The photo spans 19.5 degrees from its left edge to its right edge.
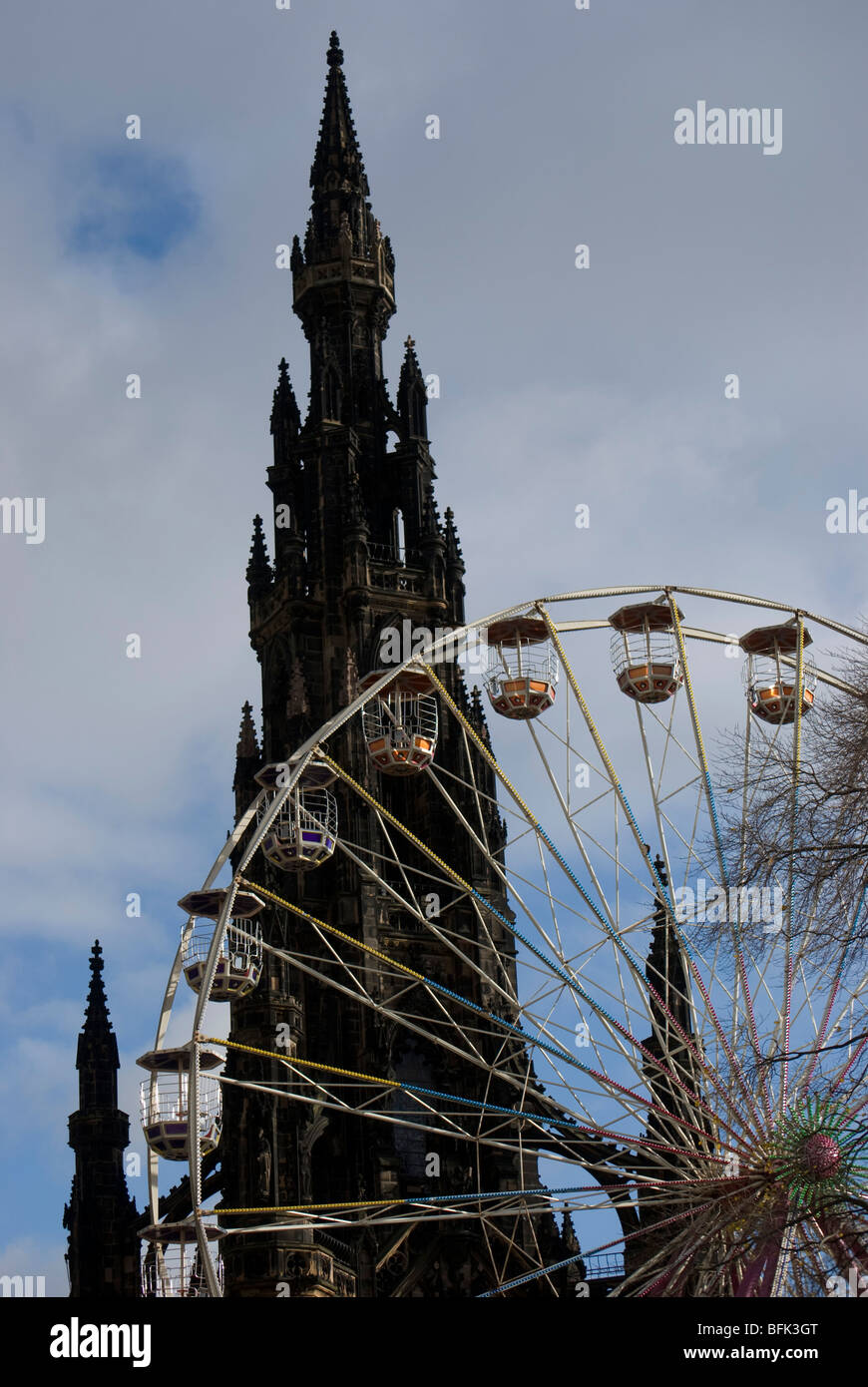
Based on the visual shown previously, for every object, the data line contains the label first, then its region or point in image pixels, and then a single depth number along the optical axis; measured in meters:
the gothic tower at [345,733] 72.38
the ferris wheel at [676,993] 45.25
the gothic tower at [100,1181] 84.50
